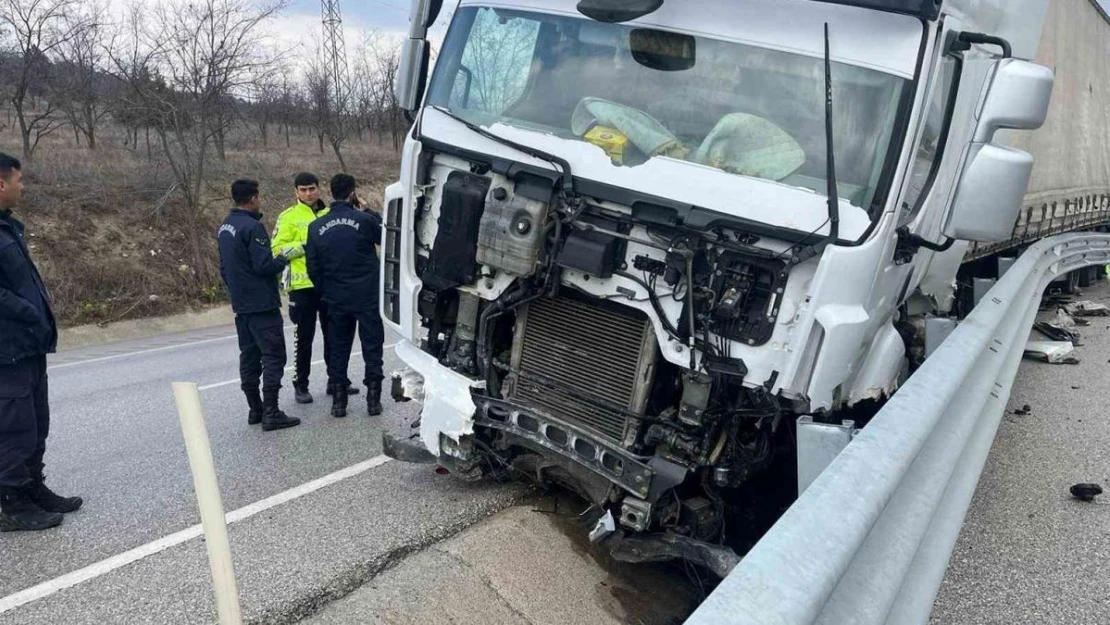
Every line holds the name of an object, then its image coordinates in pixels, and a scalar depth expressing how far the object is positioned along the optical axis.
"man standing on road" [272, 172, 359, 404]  6.35
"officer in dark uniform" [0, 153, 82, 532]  4.11
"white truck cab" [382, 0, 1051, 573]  3.48
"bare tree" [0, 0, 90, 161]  18.08
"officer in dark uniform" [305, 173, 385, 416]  5.86
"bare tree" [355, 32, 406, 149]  33.94
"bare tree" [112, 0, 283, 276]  17.58
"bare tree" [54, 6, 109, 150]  19.44
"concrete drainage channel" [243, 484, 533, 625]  3.36
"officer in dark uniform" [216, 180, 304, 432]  5.82
